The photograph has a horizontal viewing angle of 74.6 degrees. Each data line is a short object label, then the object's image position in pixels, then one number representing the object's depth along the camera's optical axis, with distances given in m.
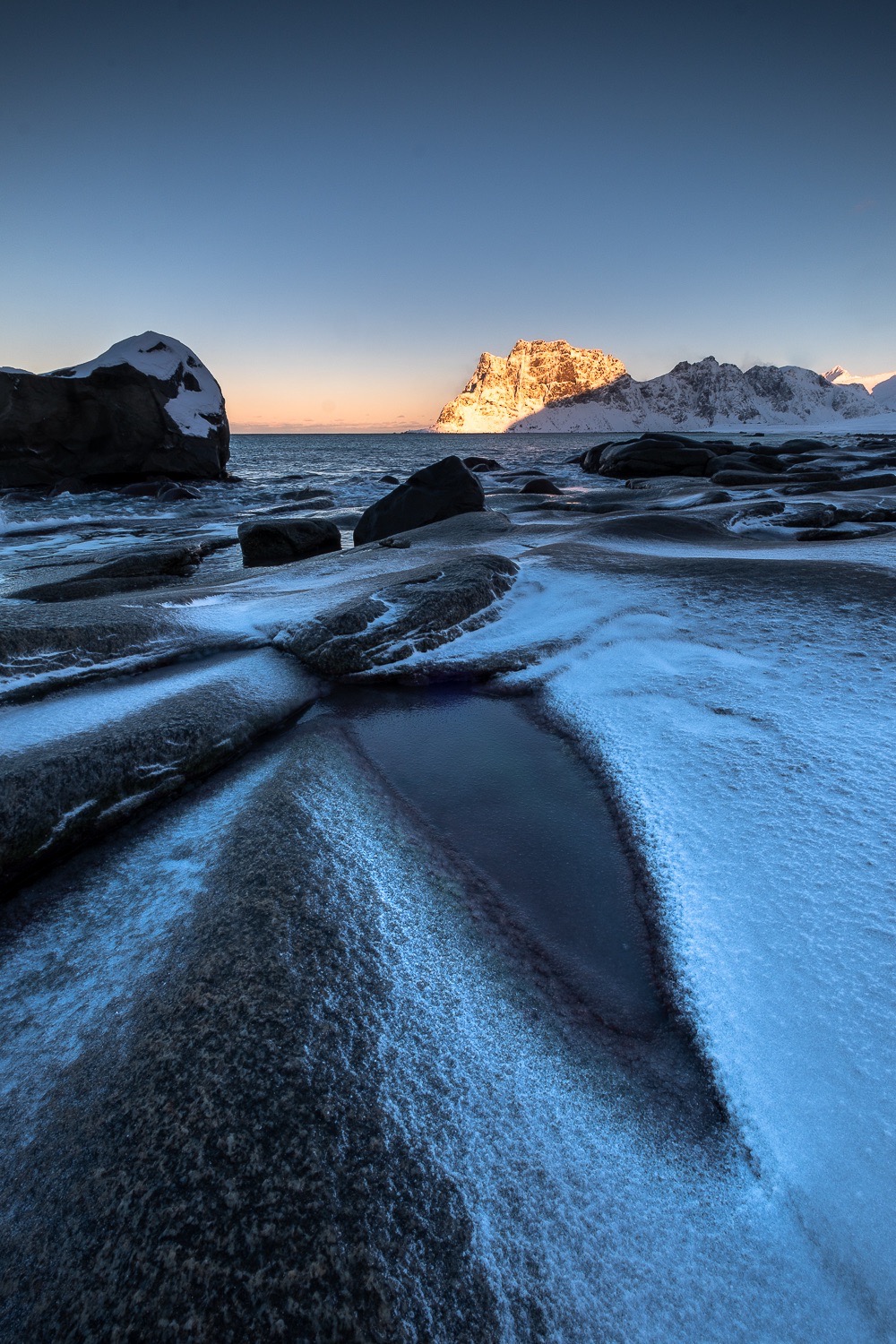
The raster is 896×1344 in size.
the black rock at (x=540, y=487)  14.11
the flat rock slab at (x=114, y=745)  2.06
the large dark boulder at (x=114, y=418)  18.31
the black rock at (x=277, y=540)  7.46
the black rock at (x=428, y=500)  8.88
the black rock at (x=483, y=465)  22.70
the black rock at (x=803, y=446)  23.26
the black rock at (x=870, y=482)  11.21
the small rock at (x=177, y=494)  17.40
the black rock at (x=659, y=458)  18.27
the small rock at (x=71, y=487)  18.77
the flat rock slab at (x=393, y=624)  3.65
